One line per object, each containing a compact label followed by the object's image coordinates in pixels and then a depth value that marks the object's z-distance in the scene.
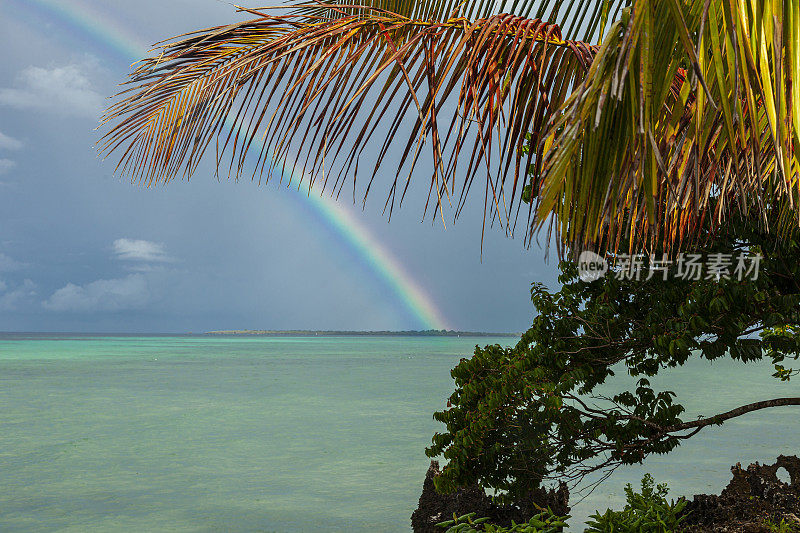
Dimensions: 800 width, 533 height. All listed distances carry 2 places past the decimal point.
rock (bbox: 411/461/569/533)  5.75
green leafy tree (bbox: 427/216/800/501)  4.16
